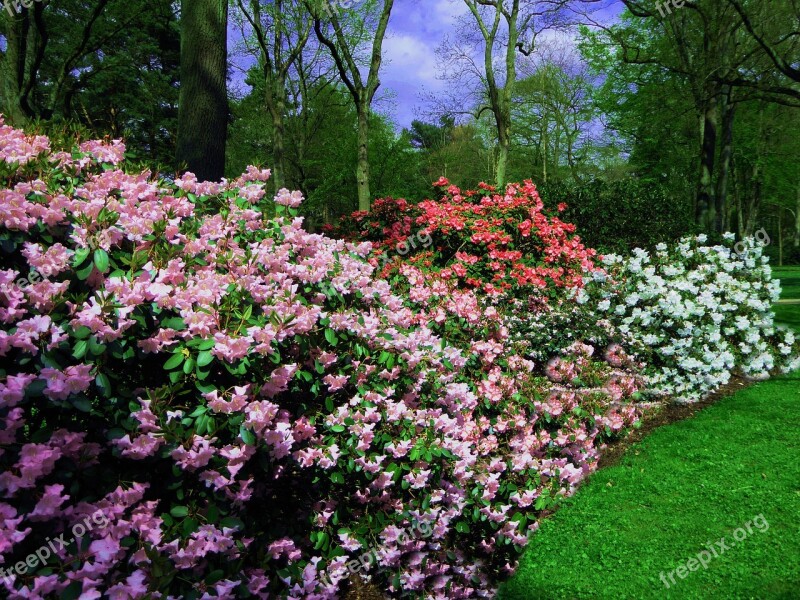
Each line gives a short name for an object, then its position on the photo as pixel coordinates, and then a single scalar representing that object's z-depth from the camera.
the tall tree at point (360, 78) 12.22
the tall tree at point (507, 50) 16.56
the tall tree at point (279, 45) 17.49
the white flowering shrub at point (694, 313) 6.86
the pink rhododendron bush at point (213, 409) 2.01
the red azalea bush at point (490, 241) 7.73
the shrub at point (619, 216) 9.46
